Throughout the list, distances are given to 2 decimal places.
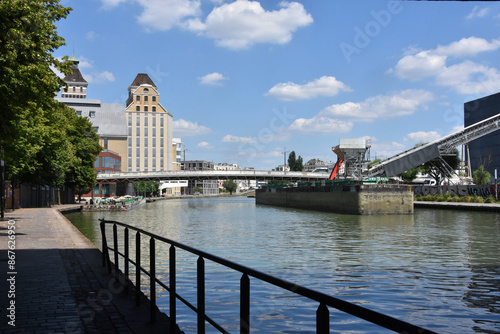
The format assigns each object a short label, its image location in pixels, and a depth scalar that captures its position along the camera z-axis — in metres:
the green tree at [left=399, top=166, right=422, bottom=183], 105.17
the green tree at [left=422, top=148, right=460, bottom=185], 75.75
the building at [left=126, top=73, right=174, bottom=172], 153.62
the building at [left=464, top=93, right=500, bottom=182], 96.56
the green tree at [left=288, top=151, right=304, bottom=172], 182.88
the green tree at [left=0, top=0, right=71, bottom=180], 14.42
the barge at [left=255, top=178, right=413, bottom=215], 48.50
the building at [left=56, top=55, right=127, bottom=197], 139.88
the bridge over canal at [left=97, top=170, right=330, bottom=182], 103.24
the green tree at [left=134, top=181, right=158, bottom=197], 144.25
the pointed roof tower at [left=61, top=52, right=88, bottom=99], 157.38
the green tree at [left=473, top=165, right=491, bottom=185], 68.94
